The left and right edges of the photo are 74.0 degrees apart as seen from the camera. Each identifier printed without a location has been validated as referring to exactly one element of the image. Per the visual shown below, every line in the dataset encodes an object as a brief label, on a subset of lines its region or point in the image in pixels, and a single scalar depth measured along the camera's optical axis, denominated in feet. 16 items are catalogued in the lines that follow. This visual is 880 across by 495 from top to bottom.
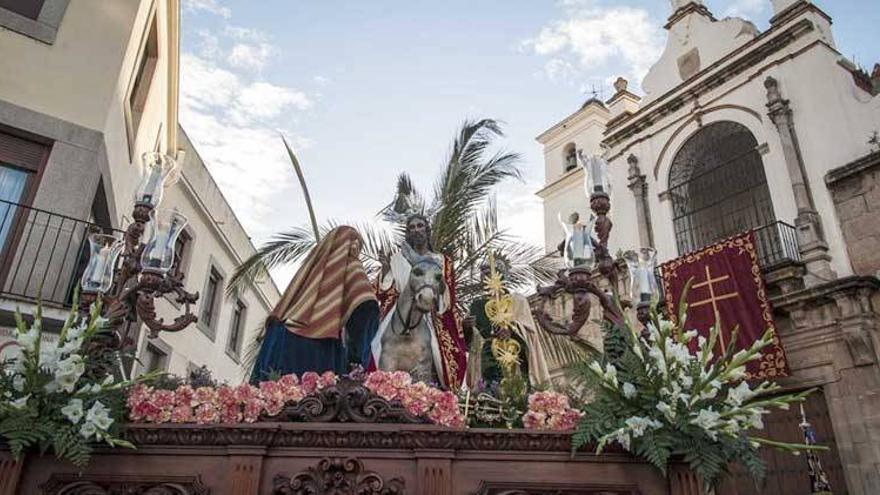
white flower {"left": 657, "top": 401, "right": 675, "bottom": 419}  9.92
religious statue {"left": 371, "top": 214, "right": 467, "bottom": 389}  16.37
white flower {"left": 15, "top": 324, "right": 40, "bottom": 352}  10.59
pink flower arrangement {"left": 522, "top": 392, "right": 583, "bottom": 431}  10.77
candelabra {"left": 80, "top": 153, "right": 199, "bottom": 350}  12.80
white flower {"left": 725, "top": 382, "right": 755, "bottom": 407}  9.99
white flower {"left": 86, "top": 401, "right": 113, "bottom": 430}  9.97
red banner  35.88
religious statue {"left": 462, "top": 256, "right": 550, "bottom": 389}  21.65
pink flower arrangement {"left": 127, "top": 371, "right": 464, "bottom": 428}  10.78
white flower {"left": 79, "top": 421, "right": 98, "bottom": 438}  9.84
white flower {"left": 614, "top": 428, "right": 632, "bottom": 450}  9.84
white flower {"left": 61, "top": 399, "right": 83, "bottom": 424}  10.07
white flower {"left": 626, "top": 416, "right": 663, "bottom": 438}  9.84
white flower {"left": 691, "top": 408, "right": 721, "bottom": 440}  9.63
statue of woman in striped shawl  17.20
